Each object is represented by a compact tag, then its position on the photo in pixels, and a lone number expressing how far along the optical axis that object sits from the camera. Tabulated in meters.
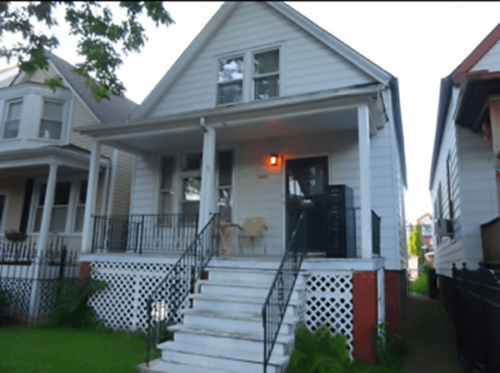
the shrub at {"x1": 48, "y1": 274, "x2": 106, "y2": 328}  7.70
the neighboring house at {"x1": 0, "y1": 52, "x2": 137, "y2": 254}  11.88
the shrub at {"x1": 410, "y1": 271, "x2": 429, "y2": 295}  19.25
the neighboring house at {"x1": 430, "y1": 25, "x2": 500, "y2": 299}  6.35
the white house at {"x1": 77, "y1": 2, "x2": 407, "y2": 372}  5.86
